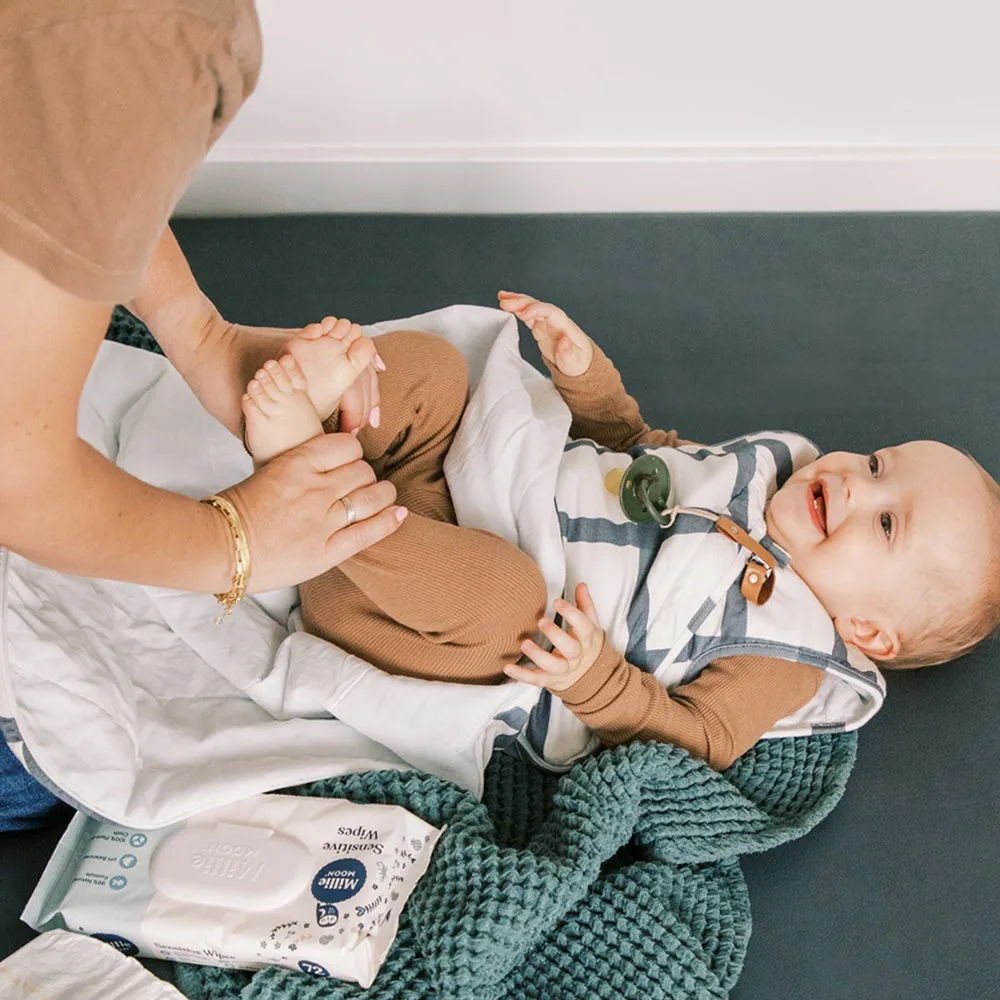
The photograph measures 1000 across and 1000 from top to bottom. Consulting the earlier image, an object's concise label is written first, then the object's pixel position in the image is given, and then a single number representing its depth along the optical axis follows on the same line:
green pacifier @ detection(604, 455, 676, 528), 1.05
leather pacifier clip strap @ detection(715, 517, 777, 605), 1.05
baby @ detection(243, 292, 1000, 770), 0.96
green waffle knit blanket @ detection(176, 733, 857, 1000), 0.87
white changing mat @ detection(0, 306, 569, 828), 0.94
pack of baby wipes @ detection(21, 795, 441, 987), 0.88
